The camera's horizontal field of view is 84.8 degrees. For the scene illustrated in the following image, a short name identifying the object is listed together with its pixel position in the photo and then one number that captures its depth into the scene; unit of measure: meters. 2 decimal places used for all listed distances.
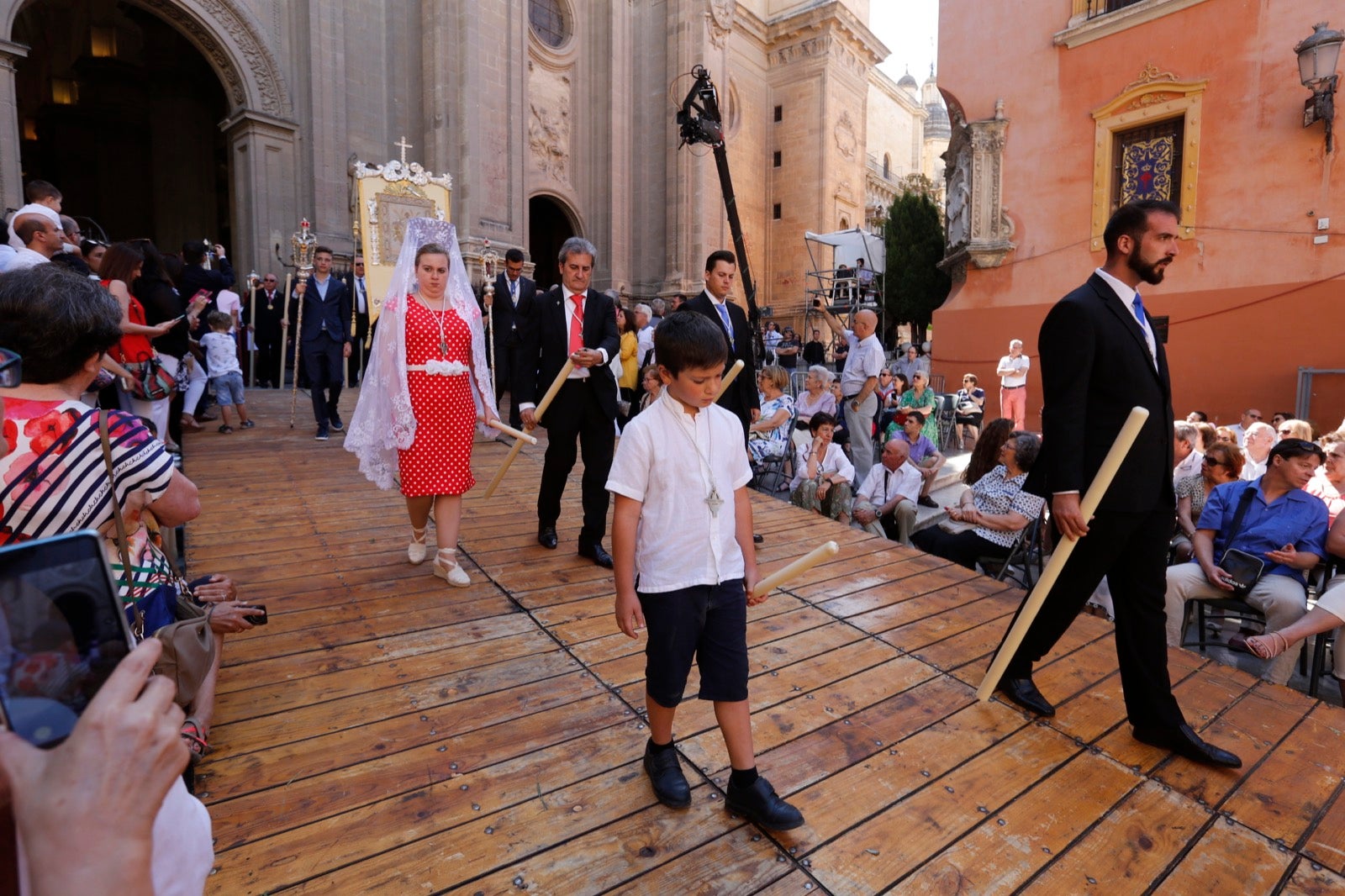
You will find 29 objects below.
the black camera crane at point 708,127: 8.70
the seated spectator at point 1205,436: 5.86
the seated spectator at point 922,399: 9.53
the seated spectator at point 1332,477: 4.59
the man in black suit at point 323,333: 7.60
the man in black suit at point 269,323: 10.97
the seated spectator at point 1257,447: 5.82
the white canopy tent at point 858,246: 21.33
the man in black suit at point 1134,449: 2.62
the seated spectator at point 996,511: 5.06
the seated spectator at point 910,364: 15.35
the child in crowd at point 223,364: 7.87
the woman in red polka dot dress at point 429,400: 3.85
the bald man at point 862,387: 7.31
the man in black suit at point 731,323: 4.43
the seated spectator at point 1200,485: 4.93
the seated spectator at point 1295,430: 5.21
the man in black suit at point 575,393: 4.45
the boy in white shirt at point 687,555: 2.12
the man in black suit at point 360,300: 9.67
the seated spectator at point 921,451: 7.24
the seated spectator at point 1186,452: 5.68
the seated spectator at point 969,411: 12.20
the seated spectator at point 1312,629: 3.53
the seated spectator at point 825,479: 6.38
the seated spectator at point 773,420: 7.46
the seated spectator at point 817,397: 7.52
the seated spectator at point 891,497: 6.23
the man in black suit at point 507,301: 7.23
